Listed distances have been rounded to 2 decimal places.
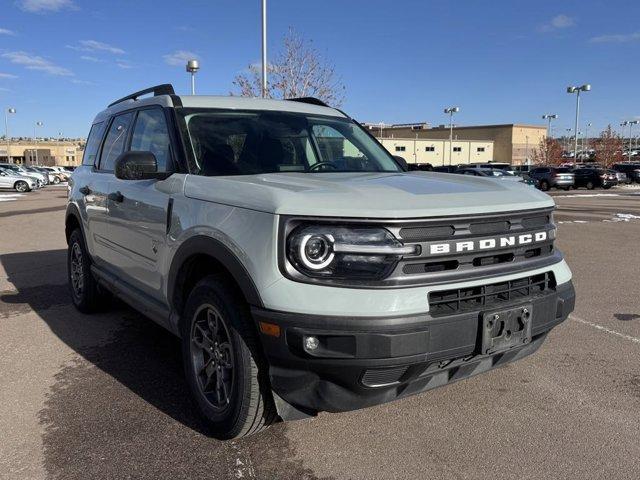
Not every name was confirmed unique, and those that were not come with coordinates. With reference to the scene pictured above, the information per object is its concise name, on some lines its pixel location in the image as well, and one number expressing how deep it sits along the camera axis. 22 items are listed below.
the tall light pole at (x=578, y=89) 52.97
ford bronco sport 2.54
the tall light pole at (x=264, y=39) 17.17
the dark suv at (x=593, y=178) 37.38
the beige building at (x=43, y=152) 97.94
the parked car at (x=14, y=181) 34.00
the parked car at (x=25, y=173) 35.73
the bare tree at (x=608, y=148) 74.69
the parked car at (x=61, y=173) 53.44
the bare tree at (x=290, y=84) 21.66
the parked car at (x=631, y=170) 46.31
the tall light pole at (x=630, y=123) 102.64
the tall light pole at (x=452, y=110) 63.97
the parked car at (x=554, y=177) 35.94
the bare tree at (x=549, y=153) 81.88
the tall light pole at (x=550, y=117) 83.66
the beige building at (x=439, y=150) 81.50
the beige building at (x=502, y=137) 94.00
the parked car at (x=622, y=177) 38.41
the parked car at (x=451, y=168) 32.40
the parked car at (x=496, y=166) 35.54
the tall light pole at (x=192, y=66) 18.19
